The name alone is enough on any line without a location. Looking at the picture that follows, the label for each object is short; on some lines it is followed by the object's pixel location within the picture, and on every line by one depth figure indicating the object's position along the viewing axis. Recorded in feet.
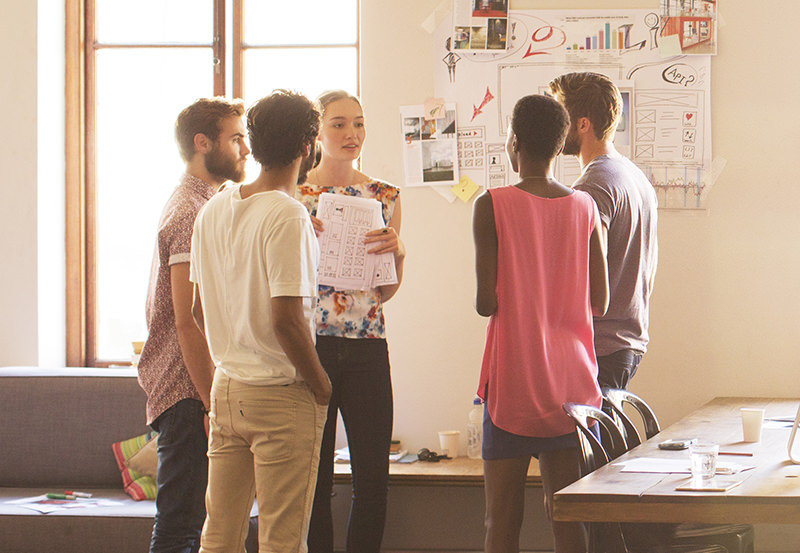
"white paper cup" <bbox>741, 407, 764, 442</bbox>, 13.27
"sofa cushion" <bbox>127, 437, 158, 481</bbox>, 20.12
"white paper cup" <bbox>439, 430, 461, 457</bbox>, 22.01
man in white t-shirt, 11.23
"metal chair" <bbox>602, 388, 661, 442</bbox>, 14.49
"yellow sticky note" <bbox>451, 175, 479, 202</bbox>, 22.33
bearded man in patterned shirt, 13.24
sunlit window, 24.85
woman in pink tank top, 12.50
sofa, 20.90
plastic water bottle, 21.94
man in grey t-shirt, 14.71
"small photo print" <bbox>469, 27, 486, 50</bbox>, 22.14
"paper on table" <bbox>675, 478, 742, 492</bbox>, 9.63
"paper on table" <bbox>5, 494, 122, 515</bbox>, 18.53
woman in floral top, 15.34
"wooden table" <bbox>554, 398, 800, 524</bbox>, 9.18
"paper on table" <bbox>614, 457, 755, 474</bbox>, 10.81
